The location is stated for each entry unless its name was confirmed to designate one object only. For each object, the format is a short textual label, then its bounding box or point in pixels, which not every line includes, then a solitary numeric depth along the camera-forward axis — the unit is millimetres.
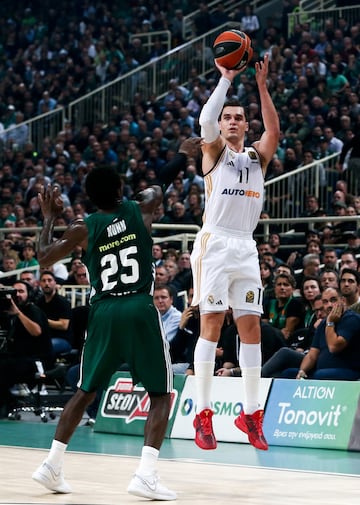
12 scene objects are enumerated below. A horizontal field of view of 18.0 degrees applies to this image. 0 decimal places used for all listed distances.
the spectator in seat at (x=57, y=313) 14680
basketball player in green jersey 7352
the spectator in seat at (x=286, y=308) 13023
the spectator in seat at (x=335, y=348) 11336
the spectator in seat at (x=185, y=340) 12992
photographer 13609
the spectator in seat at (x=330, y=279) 12734
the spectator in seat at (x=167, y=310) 13336
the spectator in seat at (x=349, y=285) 11930
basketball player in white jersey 8789
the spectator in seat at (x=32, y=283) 15336
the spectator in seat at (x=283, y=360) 12172
